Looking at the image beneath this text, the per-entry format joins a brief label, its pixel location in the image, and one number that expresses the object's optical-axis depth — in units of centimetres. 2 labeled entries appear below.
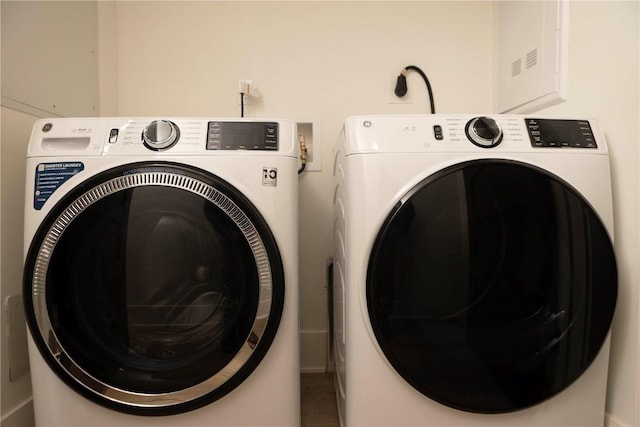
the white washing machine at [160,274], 73
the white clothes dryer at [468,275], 70
